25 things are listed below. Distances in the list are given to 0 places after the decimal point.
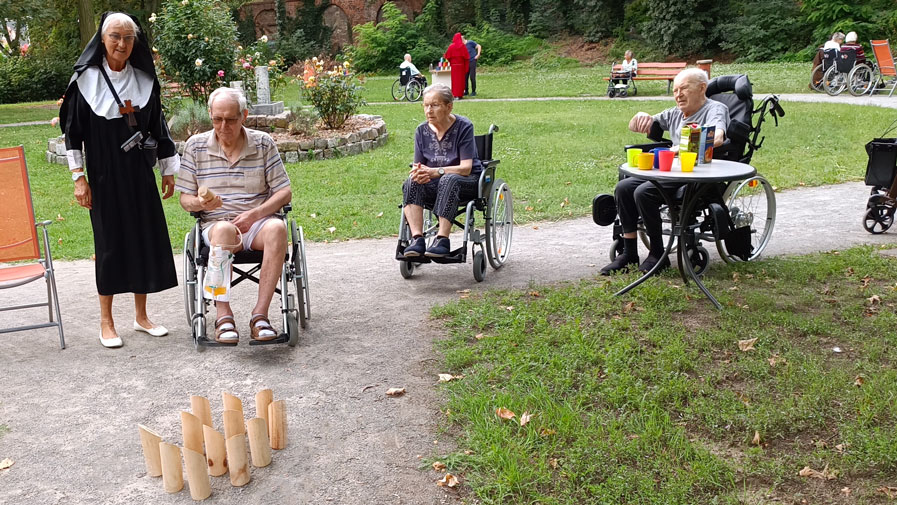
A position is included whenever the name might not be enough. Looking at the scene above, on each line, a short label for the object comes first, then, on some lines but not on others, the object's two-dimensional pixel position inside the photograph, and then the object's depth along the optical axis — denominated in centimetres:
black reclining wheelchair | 545
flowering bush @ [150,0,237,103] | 1274
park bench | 2089
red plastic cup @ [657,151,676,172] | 493
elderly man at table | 542
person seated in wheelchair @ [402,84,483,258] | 548
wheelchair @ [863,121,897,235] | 657
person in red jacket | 1955
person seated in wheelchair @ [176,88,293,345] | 439
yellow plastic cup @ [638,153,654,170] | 496
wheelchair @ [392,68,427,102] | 2106
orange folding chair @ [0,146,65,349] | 469
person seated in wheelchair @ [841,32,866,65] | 1678
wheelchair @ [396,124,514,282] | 552
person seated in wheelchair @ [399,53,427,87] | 2116
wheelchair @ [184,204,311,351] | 438
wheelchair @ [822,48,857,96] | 1698
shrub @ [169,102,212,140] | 1210
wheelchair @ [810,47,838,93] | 1731
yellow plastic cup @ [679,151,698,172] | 490
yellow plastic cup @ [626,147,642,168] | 504
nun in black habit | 435
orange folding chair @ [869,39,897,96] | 1664
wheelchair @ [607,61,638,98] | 1977
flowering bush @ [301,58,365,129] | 1266
